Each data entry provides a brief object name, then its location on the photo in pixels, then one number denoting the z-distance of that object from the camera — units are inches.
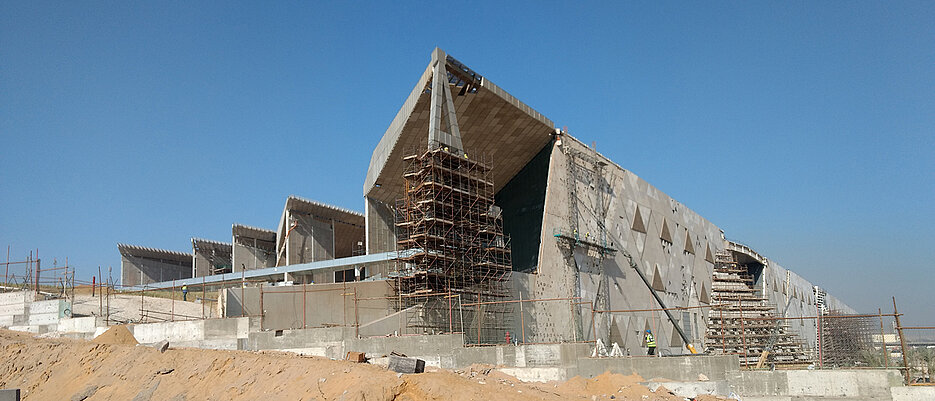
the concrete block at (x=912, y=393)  647.8
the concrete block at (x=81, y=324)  1023.0
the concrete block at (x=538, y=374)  773.9
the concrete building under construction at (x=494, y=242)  1037.2
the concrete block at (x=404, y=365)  613.3
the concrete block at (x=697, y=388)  723.4
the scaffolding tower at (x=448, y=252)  1018.1
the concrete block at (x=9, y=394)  601.8
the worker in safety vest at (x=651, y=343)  942.4
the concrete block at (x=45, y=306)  1070.4
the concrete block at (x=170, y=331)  914.1
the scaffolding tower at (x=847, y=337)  1610.5
